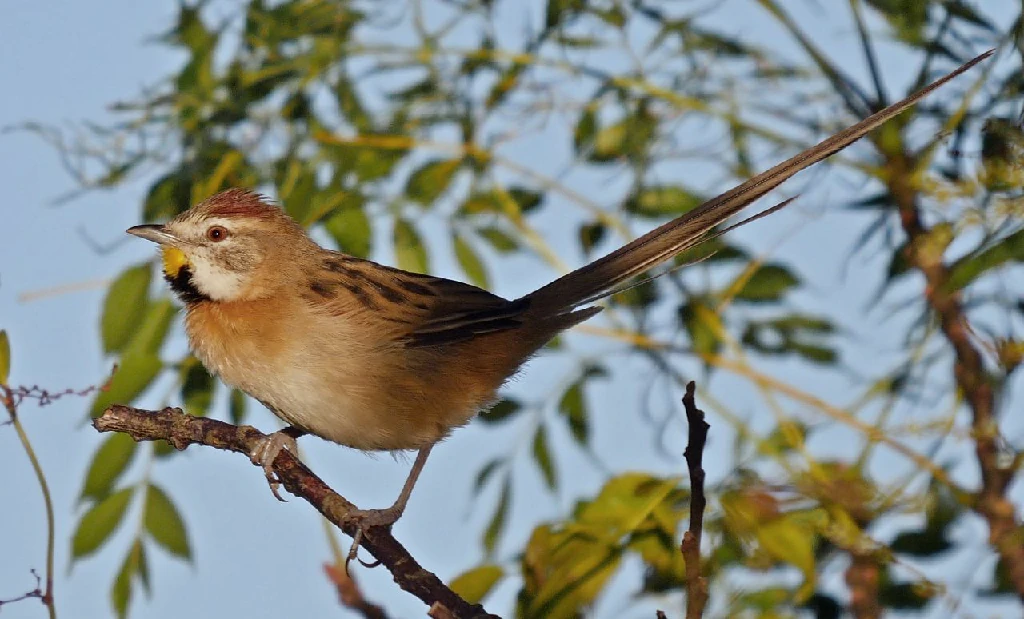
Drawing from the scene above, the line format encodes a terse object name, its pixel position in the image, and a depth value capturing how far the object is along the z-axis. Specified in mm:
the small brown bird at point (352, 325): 7195
